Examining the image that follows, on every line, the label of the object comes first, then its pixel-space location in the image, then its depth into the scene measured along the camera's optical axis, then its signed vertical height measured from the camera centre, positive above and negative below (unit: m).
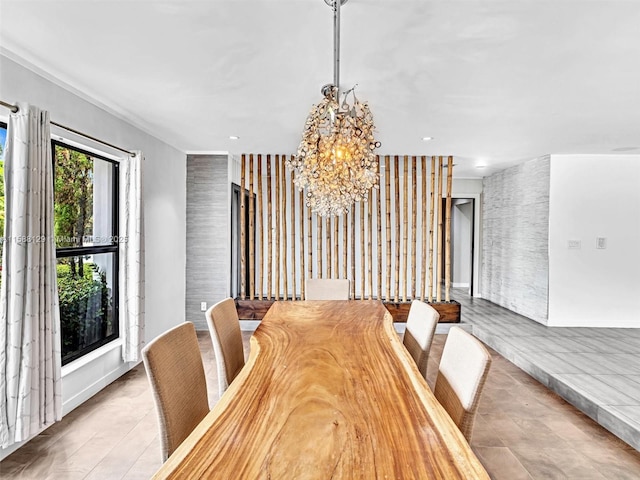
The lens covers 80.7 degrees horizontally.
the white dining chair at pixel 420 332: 1.97 -0.52
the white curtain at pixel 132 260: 3.48 -0.24
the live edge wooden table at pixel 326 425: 0.90 -0.55
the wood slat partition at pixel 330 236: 5.27 +0.01
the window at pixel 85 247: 2.90 -0.11
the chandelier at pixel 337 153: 1.90 +0.44
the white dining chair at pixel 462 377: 1.28 -0.52
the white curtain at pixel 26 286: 2.13 -0.31
